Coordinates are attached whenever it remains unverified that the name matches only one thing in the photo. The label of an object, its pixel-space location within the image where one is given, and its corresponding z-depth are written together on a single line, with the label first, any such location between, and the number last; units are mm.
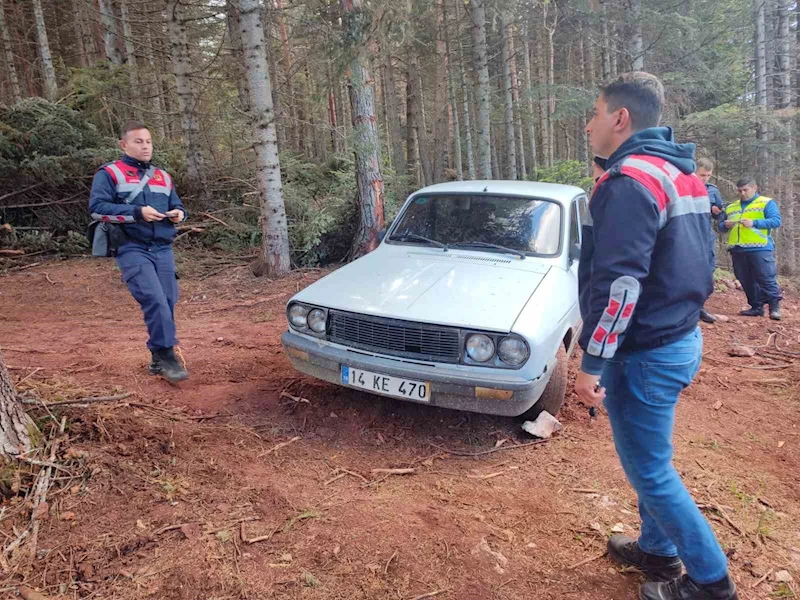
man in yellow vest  6984
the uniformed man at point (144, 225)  3967
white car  3186
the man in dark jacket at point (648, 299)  1839
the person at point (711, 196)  6465
